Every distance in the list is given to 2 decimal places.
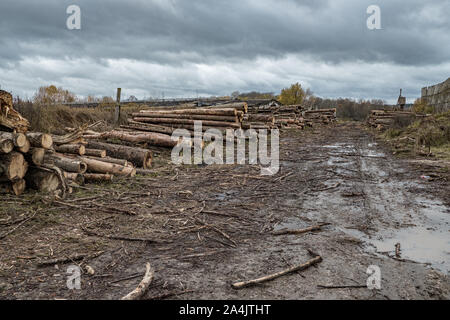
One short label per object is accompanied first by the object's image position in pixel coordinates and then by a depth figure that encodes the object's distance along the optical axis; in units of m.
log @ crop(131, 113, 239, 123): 15.48
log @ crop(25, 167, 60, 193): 6.06
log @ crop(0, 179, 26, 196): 5.79
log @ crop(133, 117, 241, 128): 14.94
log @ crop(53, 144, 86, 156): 7.49
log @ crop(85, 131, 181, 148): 11.84
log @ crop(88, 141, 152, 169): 9.05
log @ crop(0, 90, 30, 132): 6.00
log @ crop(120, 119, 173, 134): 13.34
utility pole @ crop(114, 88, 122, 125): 17.57
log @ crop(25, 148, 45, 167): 6.05
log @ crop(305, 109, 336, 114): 35.80
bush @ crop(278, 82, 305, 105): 52.45
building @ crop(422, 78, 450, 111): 26.09
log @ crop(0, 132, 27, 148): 5.65
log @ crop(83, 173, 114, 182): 7.09
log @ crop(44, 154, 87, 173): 6.70
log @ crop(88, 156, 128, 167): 8.02
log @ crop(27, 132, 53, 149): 6.03
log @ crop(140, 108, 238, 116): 15.50
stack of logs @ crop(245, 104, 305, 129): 23.57
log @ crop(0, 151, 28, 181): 5.59
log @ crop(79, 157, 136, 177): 7.55
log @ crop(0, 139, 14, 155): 5.45
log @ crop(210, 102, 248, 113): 16.55
